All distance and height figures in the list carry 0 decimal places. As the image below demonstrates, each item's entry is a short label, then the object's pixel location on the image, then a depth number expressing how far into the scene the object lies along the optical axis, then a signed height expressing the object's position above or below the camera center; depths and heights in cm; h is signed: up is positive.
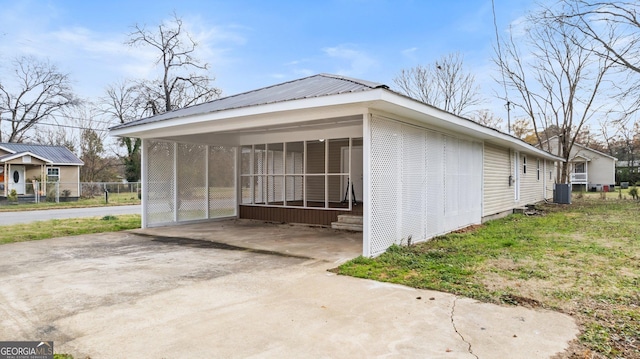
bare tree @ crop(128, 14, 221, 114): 2175 +673
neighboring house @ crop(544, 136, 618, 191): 3145 +106
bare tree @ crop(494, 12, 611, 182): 2064 +597
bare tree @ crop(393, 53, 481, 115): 2484 +664
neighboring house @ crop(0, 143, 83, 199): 2027 +76
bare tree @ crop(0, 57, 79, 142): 2641 +627
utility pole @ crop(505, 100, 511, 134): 2388 +483
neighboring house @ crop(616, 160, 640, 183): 3170 +80
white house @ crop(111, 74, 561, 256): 585 +47
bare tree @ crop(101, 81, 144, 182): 2342 +484
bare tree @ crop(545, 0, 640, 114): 1144 +523
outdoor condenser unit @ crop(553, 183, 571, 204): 1762 -56
